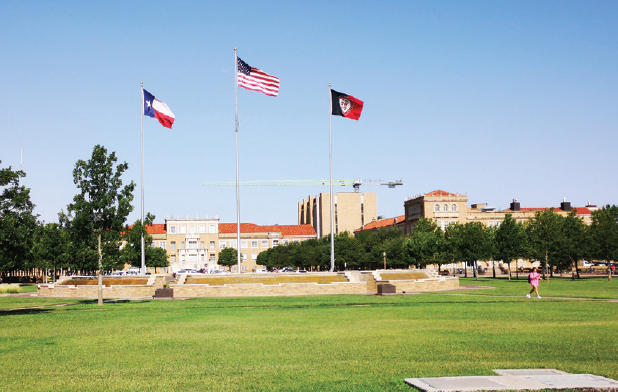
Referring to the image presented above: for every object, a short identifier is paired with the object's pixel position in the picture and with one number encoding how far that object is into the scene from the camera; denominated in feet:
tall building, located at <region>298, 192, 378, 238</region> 631.97
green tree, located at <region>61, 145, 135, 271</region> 113.70
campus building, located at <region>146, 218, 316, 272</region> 520.42
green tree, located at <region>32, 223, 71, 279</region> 219.82
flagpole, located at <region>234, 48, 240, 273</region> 142.72
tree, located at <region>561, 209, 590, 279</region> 230.07
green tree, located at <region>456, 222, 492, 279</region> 246.47
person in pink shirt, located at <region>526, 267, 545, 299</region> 111.55
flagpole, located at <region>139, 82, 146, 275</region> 156.99
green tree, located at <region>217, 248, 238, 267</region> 487.70
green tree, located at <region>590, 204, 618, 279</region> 238.27
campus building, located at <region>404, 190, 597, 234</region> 446.60
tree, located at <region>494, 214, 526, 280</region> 235.61
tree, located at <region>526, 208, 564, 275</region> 228.43
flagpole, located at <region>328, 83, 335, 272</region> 159.82
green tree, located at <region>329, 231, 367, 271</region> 318.86
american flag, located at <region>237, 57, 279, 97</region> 136.67
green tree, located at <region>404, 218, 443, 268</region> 269.23
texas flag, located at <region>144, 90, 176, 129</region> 153.17
